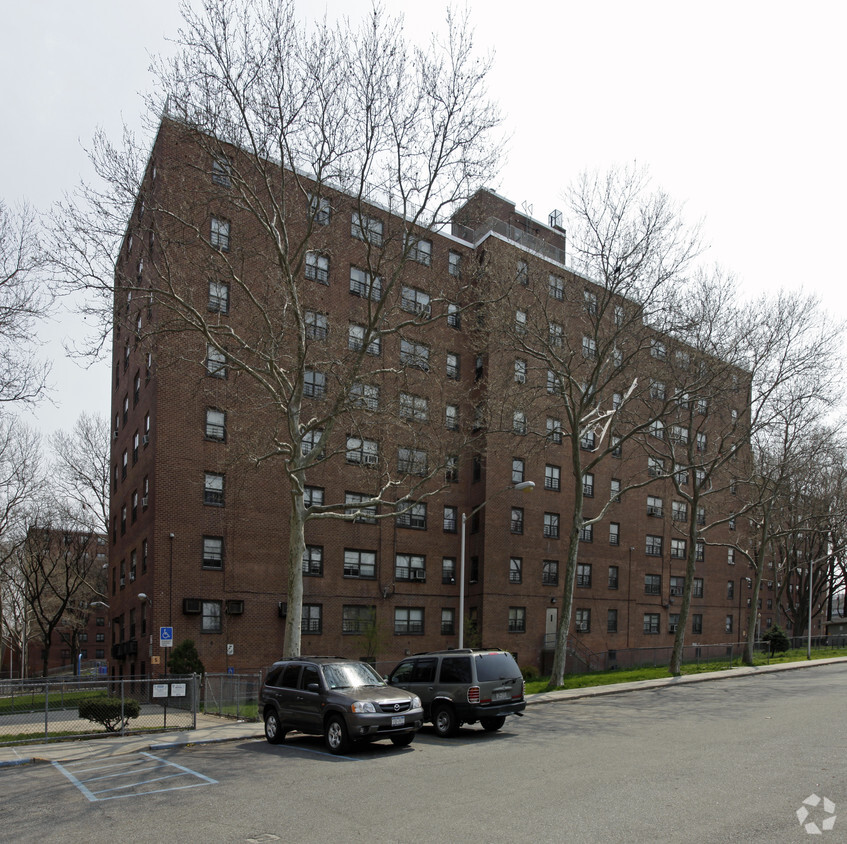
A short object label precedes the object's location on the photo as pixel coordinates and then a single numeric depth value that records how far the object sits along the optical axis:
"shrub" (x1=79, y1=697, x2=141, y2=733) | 17.62
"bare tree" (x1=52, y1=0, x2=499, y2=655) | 20.30
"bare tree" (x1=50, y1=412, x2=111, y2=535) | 56.47
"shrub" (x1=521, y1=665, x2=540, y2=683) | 37.28
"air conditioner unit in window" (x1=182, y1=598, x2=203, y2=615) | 31.47
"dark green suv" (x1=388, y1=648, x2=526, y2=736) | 16.38
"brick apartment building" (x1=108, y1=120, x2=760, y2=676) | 30.02
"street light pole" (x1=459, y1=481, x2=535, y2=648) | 25.50
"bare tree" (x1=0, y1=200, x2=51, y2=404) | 19.88
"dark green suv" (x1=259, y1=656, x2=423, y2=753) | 14.24
